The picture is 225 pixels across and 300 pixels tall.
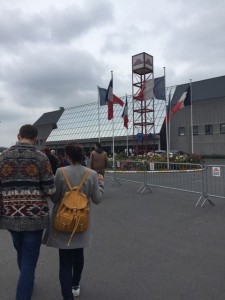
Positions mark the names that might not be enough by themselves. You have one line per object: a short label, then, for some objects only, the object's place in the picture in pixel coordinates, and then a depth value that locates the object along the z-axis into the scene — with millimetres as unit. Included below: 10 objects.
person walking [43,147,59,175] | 7522
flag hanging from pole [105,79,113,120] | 15893
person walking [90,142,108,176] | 7778
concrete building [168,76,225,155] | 32397
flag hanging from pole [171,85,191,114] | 16133
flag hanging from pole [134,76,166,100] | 15654
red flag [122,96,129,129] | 19748
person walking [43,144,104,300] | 2527
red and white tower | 24554
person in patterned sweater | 2360
